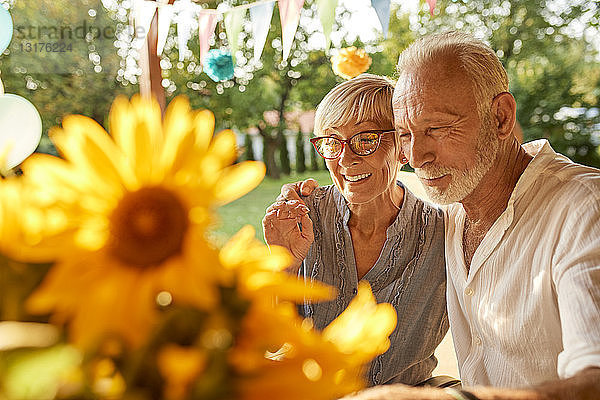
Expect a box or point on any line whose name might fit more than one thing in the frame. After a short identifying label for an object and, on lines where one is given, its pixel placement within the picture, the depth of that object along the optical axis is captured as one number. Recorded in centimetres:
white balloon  190
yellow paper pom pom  221
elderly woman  148
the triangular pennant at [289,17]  183
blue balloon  206
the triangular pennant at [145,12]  197
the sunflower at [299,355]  32
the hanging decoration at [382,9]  170
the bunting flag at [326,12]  165
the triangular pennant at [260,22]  193
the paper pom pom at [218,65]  272
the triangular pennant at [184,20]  210
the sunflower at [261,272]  34
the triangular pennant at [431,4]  172
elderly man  109
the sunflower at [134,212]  31
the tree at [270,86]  911
